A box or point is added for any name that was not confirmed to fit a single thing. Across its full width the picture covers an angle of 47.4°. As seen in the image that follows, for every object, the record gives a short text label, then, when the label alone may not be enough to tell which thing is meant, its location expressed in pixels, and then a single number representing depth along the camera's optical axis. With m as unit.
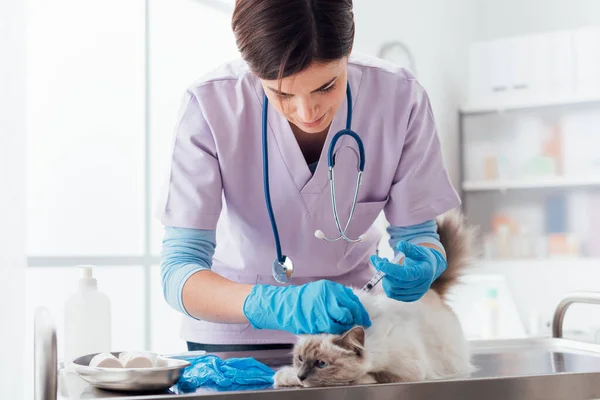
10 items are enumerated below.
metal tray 0.93
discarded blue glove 1.05
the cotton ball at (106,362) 0.99
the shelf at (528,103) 3.80
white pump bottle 1.41
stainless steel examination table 0.89
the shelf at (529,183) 3.78
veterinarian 1.34
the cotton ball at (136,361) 0.99
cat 1.09
